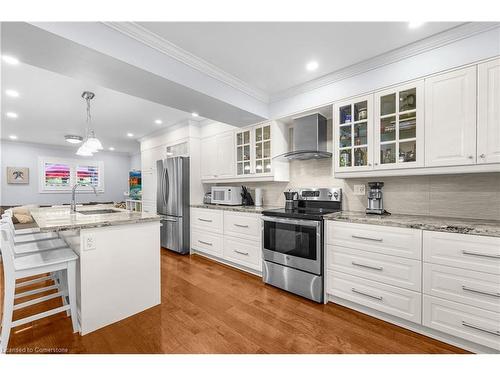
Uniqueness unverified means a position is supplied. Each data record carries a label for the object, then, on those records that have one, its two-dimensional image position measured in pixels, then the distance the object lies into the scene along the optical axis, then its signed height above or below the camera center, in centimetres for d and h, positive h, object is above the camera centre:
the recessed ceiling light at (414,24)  166 +123
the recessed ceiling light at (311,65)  223 +124
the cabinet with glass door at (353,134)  224 +55
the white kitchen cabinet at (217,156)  365 +51
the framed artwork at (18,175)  578 +30
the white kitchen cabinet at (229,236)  293 -76
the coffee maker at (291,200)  287 -19
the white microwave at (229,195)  349 -15
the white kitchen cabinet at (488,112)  162 +54
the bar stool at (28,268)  150 -61
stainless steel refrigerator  385 -32
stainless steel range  225 -65
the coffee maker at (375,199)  229 -15
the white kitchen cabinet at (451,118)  173 +54
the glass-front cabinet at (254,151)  317 +53
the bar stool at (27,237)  232 -56
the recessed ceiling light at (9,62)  212 +124
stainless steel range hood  270 +59
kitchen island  178 -68
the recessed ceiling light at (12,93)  288 +124
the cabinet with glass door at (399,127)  196 +54
